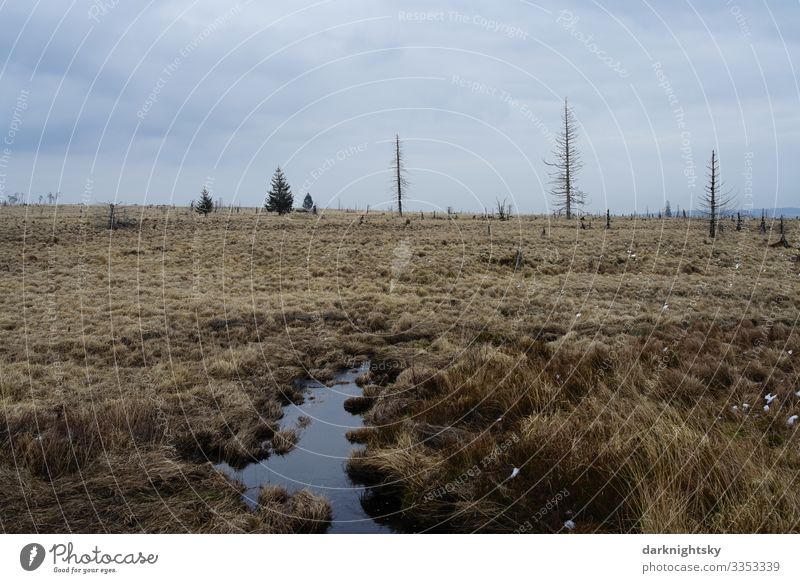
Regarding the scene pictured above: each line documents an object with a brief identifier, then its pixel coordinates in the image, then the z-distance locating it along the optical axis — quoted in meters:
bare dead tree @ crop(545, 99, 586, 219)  52.69
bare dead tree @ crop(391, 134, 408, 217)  48.53
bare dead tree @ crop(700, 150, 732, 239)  38.69
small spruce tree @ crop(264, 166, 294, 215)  60.16
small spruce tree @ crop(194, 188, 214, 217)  55.77
